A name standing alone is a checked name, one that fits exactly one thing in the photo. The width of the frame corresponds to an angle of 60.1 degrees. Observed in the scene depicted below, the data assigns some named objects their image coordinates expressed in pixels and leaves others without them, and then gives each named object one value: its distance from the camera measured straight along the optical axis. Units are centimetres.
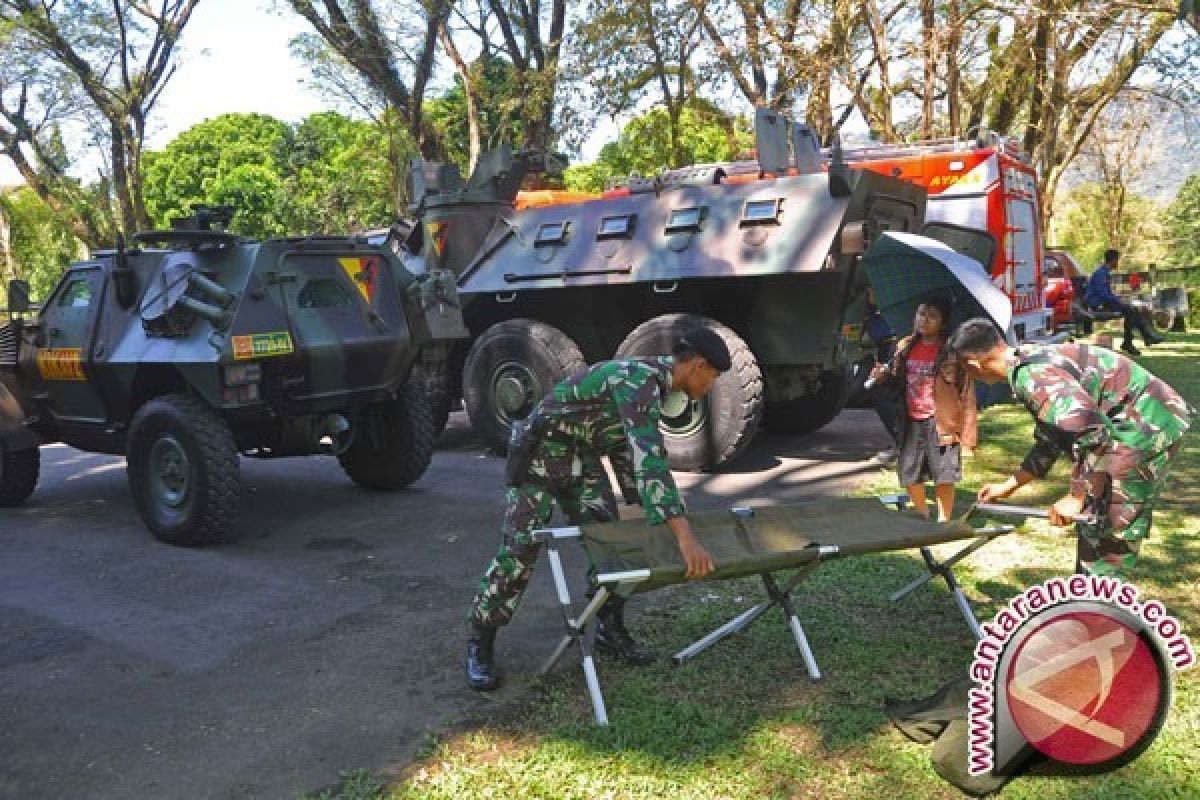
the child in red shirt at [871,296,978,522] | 562
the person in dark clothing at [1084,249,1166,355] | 1481
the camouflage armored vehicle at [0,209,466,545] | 641
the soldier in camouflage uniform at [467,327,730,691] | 365
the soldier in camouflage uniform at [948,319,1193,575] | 357
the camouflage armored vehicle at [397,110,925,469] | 778
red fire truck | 984
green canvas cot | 373
